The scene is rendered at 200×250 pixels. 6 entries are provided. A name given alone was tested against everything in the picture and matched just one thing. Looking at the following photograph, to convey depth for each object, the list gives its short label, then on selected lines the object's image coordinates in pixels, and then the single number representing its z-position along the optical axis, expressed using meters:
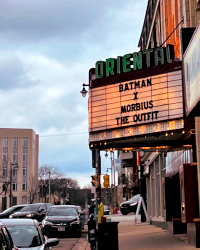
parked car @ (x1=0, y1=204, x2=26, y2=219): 32.63
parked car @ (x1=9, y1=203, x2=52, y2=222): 27.95
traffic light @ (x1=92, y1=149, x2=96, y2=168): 18.50
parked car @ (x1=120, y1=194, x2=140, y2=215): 43.39
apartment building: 104.75
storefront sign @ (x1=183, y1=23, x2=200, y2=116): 10.06
